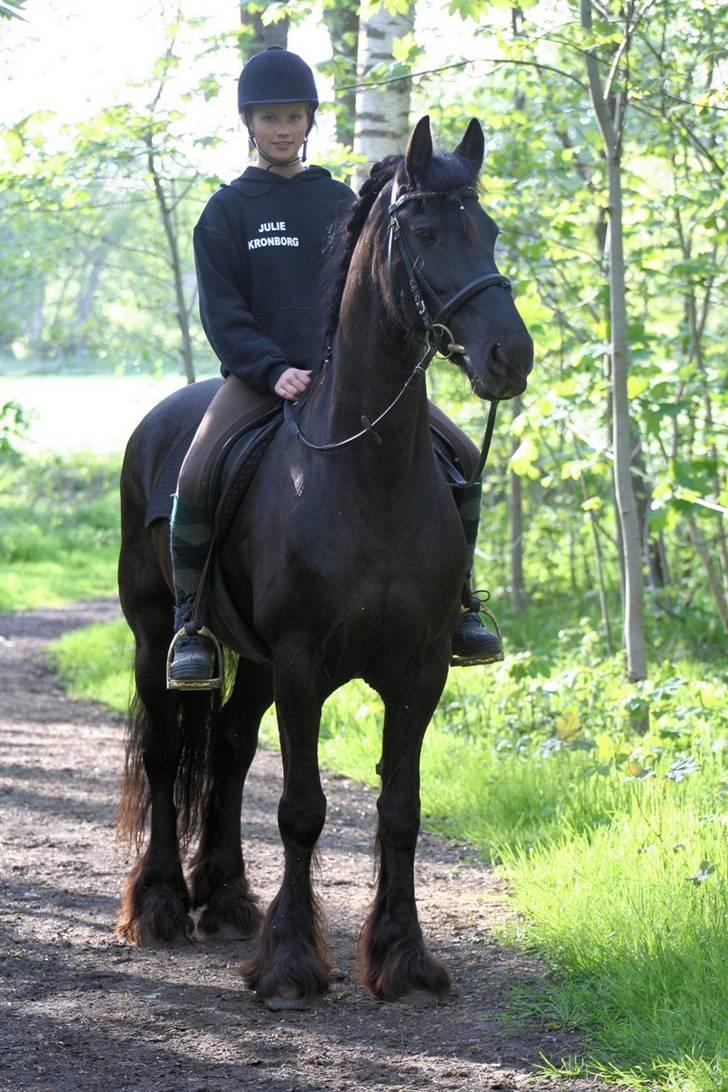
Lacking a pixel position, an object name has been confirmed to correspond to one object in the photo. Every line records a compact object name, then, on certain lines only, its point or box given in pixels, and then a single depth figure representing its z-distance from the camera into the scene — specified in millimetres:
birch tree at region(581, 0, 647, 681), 14375
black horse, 7914
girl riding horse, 9609
